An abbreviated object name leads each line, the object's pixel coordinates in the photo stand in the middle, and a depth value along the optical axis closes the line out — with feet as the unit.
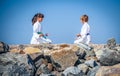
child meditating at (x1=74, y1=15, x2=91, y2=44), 42.70
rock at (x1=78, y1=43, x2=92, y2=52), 34.44
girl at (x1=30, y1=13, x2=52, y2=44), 42.52
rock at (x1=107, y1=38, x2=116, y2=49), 35.61
